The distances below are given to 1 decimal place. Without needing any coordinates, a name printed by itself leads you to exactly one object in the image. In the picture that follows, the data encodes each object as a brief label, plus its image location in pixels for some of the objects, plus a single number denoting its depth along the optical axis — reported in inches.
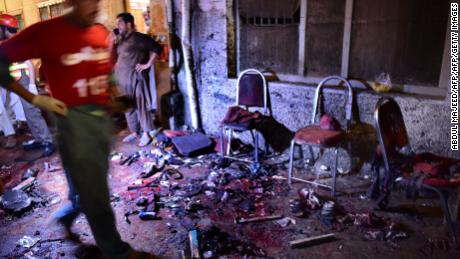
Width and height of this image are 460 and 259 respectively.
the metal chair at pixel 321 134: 169.3
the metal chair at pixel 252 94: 216.8
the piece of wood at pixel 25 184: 193.8
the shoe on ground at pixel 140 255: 119.5
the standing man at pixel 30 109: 235.3
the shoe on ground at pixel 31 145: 259.1
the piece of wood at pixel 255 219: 155.0
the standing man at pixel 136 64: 249.4
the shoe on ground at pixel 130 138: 270.7
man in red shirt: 96.5
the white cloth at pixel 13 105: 257.0
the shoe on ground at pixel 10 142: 269.4
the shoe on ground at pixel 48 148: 246.4
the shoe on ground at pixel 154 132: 268.3
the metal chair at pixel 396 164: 132.9
